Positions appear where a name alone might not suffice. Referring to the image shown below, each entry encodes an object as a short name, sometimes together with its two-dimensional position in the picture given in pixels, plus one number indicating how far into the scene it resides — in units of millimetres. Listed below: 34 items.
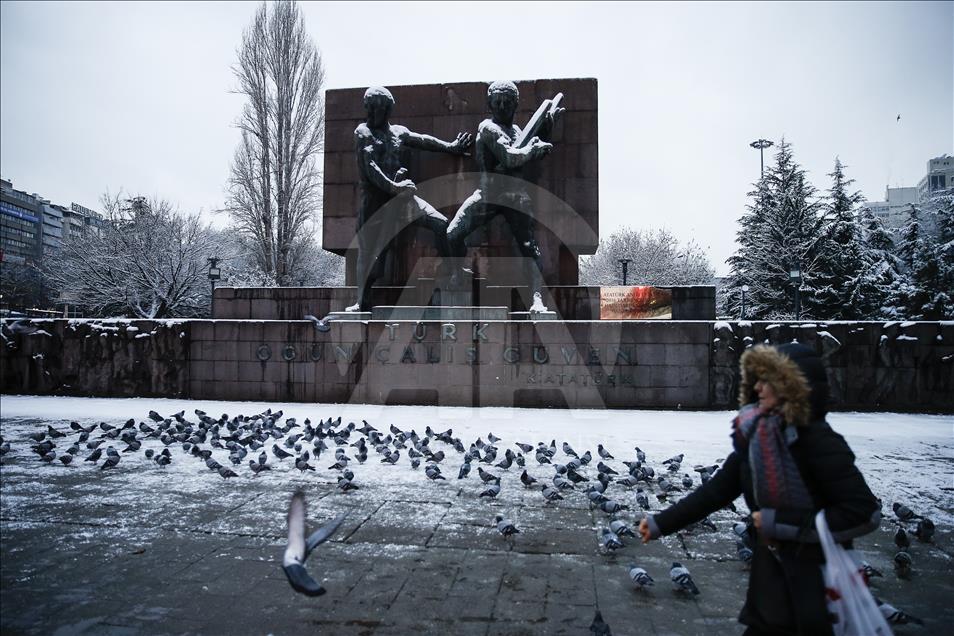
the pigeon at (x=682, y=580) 3242
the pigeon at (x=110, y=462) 6004
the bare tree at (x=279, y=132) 34469
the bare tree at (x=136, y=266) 31875
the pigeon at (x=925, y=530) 4105
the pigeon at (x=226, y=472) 5723
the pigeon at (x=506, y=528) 4105
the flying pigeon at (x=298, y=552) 2100
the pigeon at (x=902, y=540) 3867
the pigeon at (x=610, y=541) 3820
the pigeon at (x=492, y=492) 5062
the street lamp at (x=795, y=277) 21312
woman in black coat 1971
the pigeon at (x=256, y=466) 5898
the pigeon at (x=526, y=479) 5520
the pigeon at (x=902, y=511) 4418
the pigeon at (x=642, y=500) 4742
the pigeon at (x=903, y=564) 3561
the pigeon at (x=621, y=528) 4082
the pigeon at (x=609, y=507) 4574
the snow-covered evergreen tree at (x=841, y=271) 28453
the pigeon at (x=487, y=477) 5434
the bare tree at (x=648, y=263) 47094
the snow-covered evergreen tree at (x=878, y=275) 27688
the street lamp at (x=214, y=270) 24528
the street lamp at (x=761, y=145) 42062
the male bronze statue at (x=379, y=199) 11594
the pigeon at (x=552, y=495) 4969
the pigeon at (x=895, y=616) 2744
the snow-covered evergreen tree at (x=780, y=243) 30594
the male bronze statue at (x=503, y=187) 11406
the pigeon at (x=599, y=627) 2697
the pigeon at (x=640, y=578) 3307
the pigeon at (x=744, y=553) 3659
